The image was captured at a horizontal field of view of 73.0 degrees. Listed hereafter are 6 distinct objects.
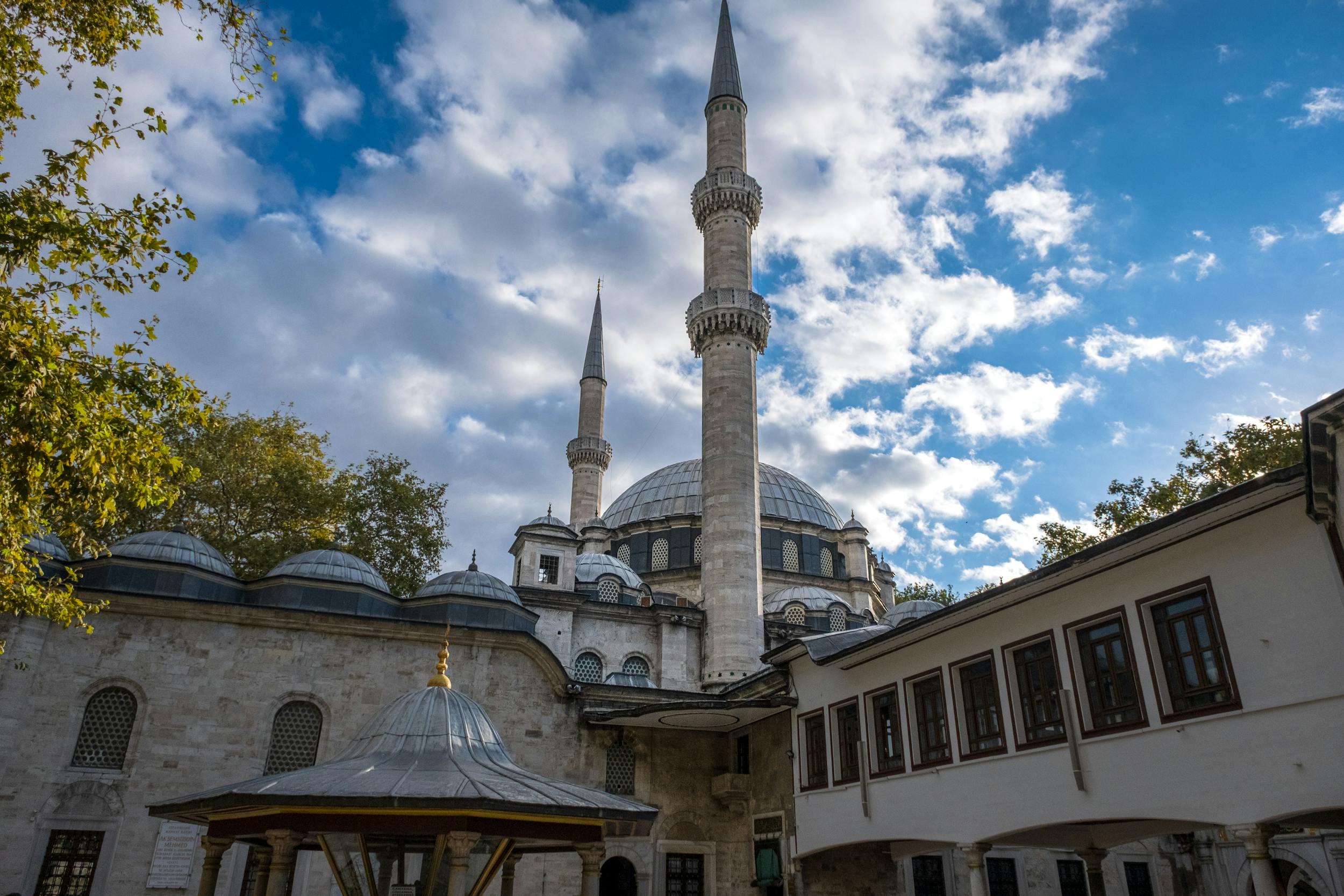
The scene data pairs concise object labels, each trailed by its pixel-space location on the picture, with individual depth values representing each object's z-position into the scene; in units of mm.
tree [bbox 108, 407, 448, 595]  24156
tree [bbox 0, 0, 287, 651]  8195
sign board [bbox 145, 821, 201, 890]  14742
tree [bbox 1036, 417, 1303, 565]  19984
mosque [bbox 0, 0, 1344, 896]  8273
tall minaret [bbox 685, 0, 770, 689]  23203
